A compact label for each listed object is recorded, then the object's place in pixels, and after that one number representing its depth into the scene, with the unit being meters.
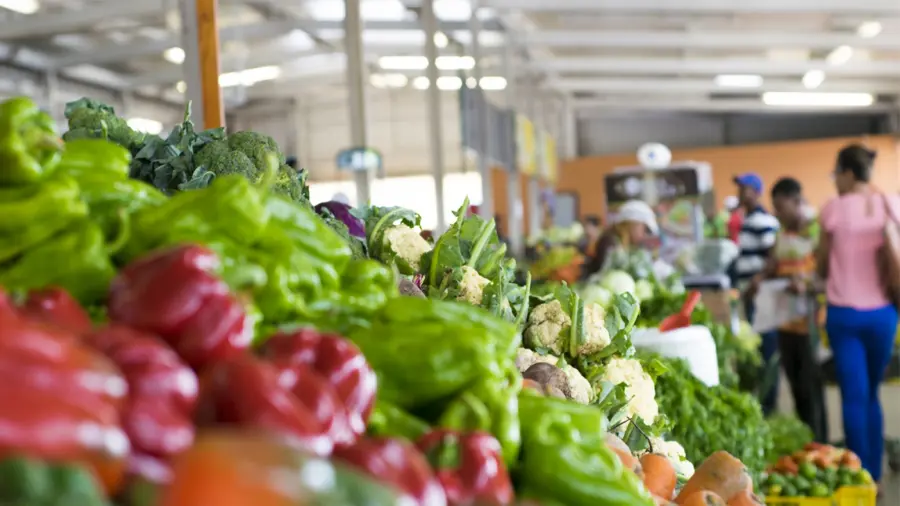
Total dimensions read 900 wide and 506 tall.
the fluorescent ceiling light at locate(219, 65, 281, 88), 16.94
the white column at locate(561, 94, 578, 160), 23.68
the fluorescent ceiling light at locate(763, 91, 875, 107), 22.73
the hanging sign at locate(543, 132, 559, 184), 15.25
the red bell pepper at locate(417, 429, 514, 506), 1.20
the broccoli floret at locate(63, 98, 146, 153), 2.29
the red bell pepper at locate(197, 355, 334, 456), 0.97
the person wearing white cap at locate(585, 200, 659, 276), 8.45
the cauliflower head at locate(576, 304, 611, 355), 2.98
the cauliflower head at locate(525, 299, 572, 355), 2.89
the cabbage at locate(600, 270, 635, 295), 6.14
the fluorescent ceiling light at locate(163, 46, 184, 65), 15.60
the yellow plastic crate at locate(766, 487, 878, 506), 4.45
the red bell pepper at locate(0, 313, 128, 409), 0.83
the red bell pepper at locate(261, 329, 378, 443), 1.18
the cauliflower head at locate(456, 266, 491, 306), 2.76
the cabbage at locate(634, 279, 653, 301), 6.06
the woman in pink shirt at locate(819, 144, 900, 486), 5.88
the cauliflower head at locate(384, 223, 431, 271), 2.82
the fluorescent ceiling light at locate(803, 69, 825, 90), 19.59
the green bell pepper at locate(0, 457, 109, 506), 0.76
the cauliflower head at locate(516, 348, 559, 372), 2.60
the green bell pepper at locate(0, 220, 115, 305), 1.25
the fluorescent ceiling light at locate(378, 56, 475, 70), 17.96
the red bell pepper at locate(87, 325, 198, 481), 0.92
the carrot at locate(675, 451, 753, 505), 2.42
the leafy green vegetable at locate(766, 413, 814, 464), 5.60
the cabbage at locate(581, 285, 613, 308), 5.12
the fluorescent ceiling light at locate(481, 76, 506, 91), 19.58
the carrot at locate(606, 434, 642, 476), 1.92
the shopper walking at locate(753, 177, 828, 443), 7.39
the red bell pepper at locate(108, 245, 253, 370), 1.12
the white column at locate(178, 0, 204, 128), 3.23
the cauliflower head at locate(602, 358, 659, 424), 2.97
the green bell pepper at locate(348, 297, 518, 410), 1.40
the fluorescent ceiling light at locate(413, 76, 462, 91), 21.54
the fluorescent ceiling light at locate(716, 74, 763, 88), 19.92
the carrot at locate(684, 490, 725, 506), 2.23
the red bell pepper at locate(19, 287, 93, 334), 1.05
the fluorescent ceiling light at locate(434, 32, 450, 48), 14.49
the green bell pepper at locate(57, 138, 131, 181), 1.48
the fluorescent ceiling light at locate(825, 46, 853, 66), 17.40
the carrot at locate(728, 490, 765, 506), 2.42
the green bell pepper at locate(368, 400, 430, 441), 1.30
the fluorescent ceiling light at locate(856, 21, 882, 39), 15.09
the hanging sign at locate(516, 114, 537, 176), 11.80
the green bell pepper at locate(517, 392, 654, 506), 1.40
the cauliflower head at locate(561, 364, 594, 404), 2.57
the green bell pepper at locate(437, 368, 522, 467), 1.37
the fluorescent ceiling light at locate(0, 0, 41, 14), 12.04
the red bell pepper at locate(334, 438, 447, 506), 1.03
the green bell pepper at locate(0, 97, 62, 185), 1.34
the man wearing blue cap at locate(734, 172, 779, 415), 8.82
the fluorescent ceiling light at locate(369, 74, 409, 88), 22.29
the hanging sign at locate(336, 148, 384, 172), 6.67
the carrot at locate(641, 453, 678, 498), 2.21
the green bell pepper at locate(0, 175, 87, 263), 1.30
